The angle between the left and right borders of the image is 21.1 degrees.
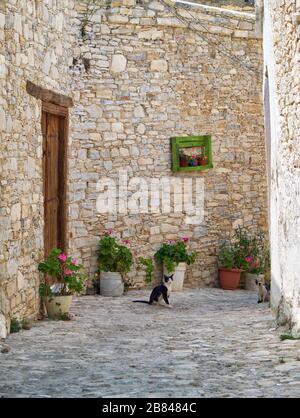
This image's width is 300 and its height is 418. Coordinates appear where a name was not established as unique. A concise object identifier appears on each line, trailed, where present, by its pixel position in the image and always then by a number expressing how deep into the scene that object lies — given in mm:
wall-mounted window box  11586
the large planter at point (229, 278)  12180
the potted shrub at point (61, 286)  8379
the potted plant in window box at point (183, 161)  11680
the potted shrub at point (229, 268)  12148
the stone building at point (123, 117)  8078
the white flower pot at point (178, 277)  11602
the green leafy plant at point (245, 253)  12203
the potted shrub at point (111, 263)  10766
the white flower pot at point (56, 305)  8398
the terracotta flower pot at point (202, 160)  11938
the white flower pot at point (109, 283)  10797
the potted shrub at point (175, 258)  11429
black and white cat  9930
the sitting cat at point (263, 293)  10125
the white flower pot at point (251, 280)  12273
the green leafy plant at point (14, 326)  7352
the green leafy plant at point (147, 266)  11203
